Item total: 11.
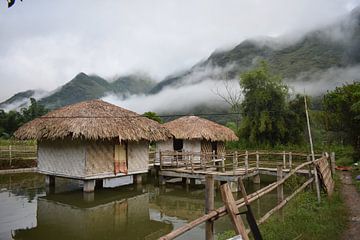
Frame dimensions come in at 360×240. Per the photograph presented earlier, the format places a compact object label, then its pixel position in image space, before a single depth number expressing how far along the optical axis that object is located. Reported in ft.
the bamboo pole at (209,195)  13.82
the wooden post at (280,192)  22.23
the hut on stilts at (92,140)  43.27
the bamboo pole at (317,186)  25.03
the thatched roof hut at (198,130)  62.69
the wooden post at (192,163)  47.57
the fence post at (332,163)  44.83
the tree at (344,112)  57.31
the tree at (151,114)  100.76
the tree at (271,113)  80.02
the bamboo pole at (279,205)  17.95
